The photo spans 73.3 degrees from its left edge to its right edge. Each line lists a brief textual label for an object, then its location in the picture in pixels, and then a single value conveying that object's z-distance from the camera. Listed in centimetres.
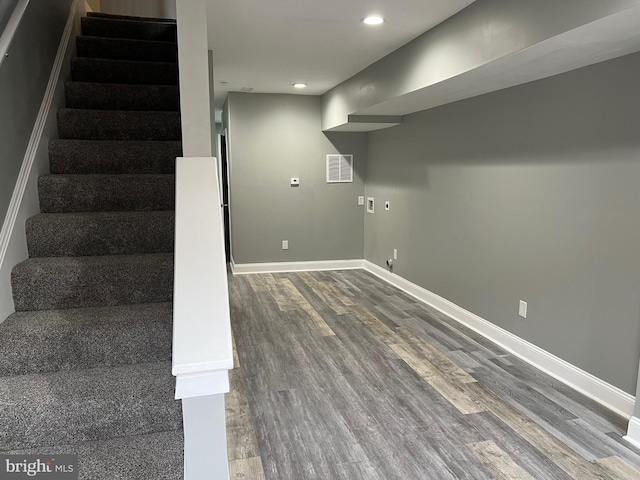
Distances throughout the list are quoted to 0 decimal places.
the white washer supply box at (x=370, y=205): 605
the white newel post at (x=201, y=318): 110
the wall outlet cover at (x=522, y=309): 330
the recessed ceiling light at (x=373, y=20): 286
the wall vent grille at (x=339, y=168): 610
